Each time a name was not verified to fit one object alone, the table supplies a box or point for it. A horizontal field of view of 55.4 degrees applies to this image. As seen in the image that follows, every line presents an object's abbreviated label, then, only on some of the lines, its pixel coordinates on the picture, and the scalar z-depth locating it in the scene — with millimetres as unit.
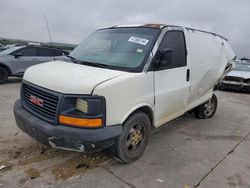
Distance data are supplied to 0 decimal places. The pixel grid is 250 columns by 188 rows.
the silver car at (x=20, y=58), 9953
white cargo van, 2793
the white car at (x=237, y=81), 11344
